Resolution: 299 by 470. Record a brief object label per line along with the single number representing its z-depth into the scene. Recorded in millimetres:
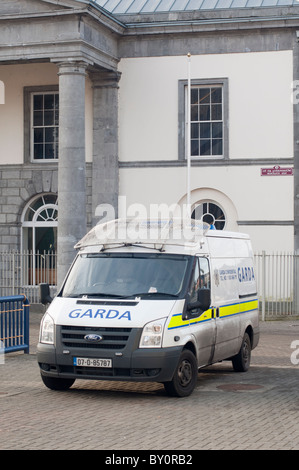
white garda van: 11398
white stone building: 27141
